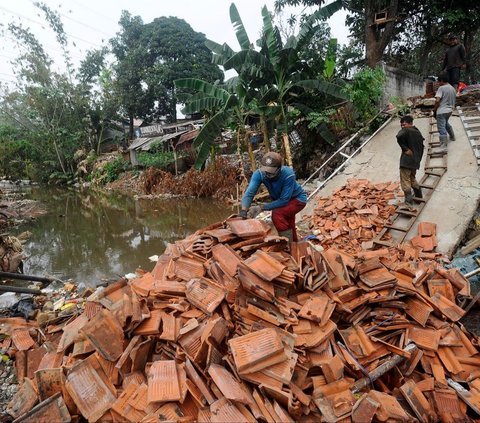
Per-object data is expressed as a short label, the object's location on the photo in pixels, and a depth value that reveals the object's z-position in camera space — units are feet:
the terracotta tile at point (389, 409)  7.23
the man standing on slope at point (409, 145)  17.04
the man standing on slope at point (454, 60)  26.61
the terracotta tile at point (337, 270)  10.56
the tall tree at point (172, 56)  72.43
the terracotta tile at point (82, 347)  9.18
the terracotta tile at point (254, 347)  7.52
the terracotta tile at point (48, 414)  7.50
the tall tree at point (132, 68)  74.37
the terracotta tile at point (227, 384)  7.16
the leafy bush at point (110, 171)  74.54
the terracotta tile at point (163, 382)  7.39
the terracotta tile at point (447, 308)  10.33
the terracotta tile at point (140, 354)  8.57
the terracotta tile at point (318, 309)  8.98
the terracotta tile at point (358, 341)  8.89
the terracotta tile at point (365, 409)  7.09
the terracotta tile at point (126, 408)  7.43
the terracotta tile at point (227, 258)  10.31
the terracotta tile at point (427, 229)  15.96
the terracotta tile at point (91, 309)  10.36
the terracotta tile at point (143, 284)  10.62
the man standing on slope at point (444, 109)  21.15
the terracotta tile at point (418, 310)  9.92
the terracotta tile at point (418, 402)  7.64
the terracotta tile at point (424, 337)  9.32
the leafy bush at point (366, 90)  31.32
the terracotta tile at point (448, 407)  7.75
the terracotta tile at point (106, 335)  8.63
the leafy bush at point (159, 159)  61.11
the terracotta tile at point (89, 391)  7.68
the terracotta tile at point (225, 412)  6.89
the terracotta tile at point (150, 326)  9.02
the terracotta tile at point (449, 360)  9.07
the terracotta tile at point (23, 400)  8.41
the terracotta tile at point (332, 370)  8.10
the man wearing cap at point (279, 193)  12.53
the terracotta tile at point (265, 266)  9.25
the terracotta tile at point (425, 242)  15.28
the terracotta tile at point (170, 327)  8.84
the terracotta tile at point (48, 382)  8.39
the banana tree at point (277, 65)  27.35
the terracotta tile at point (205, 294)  9.39
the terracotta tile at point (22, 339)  11.19
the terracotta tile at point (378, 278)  10.32
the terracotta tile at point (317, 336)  8.48
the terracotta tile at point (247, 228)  11.18
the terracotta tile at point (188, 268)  10.93
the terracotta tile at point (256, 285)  9.12
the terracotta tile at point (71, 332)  9.77
